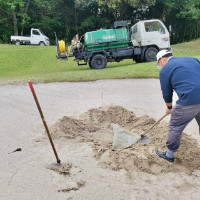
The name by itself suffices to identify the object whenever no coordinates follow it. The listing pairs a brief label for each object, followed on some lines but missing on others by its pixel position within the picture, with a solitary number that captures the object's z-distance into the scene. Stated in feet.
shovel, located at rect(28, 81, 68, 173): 11.04
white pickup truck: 77.77
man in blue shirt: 10.19
